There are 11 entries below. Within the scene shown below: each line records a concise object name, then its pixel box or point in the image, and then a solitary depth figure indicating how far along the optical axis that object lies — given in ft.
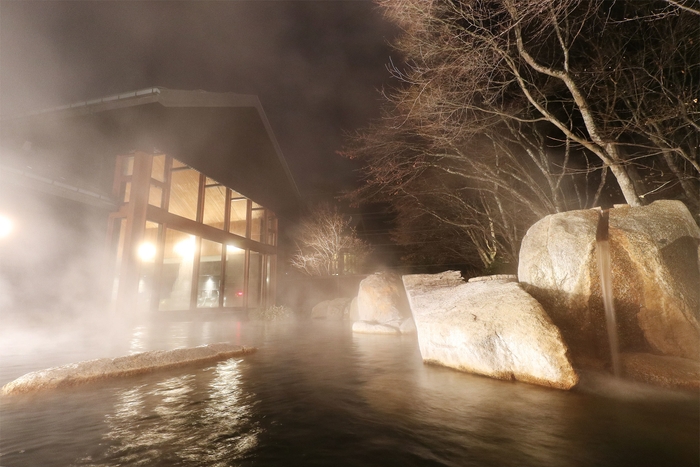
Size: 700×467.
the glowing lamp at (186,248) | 38.68
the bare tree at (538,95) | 19.74
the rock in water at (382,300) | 36.45
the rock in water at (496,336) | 11.91
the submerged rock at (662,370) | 11.85
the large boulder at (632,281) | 13.60
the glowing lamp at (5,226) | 24.02
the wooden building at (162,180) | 28.84
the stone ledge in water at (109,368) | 11.64
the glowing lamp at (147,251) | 31.17
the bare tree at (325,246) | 61.16
